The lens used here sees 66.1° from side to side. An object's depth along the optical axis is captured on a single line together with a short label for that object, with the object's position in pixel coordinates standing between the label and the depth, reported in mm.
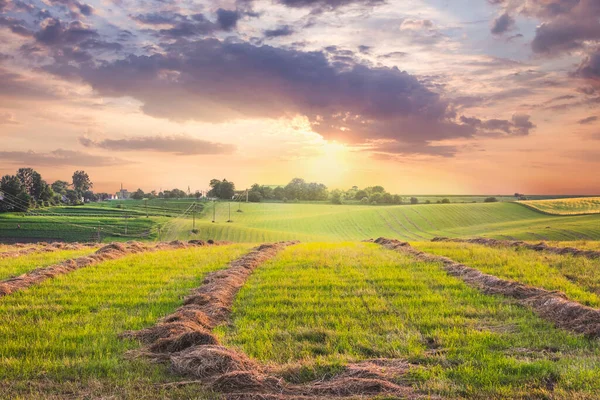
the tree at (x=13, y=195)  91250
